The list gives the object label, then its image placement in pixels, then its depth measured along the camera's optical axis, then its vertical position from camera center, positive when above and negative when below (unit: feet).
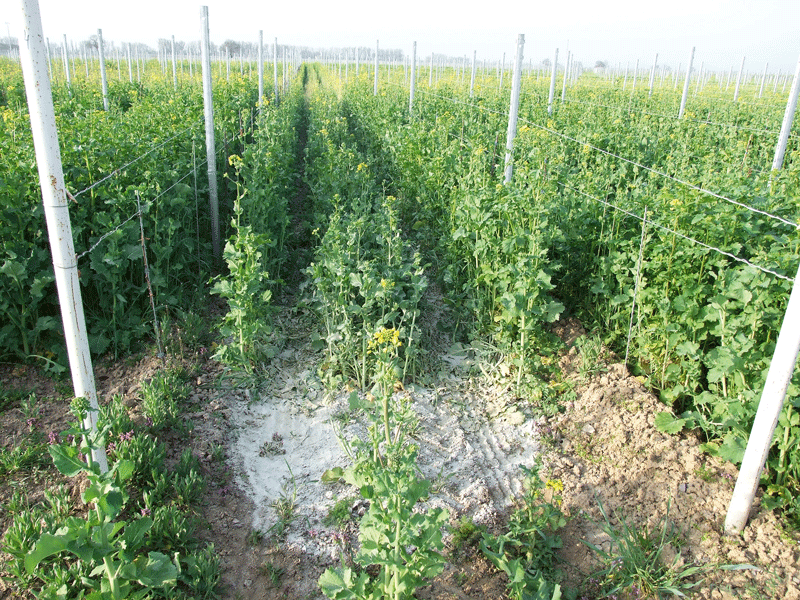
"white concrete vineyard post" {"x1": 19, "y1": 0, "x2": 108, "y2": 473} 8.00 -1.90
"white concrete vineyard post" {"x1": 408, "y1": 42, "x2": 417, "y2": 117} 47.83 +0.05
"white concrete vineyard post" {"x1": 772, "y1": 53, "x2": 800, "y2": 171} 22.36 -0.85
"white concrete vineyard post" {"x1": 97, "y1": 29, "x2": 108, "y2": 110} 48.21 +0.55
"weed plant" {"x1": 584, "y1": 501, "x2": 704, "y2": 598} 9.64 -7.67
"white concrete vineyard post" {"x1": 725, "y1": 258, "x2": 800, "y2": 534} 9.25 -5.01
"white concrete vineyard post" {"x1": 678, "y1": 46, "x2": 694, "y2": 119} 46.86 +0.56
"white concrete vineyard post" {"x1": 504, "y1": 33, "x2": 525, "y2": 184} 20.80 -0.90
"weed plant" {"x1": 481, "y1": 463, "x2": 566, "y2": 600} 9.84 -7.75
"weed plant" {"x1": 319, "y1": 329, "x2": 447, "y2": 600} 8.12 -6.16
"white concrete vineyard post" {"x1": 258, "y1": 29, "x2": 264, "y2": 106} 47.20 +0.83
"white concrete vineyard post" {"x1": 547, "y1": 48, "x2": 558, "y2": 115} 44.11 +0.28
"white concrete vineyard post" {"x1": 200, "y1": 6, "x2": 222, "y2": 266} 22.12 -2.57
